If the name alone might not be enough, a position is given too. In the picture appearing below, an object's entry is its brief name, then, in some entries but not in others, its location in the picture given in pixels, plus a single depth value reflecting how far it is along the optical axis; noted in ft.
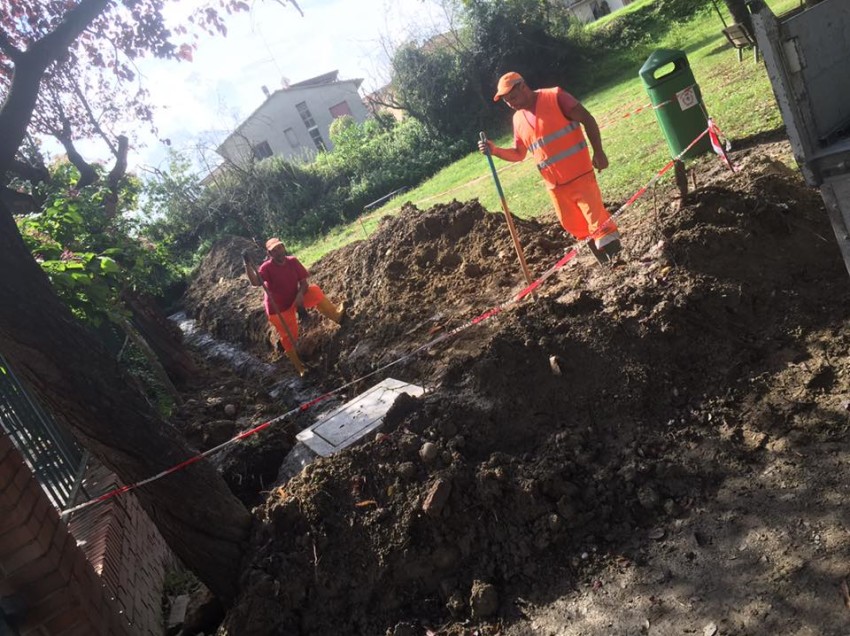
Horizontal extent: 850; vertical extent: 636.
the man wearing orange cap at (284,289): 25.31
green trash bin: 24.80
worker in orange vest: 17.79
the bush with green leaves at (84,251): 17.60
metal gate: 14.32
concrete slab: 14.73
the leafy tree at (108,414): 10.55
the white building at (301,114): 142.20
